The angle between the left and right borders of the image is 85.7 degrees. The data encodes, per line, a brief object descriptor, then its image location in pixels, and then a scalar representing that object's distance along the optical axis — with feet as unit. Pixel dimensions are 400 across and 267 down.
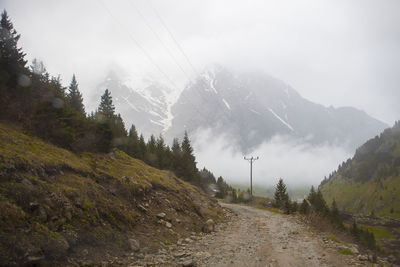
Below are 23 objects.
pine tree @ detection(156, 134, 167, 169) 183.01
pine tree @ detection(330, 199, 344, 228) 235.91
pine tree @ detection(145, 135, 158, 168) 174.19
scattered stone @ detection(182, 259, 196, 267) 30.06
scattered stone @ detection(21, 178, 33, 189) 29.45
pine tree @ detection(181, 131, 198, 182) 172.86
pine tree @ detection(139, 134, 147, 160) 169.37
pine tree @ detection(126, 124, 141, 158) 159.43
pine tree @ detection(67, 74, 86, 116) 147.48
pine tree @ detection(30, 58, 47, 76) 164.78
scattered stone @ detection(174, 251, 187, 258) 34.09
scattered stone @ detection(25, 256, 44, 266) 21.08
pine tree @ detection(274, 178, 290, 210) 168.96
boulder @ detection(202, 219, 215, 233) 53.88
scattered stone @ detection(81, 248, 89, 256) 26.71
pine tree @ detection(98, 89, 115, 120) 204.39
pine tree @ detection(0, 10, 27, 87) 62.04
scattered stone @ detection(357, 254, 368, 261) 36.58
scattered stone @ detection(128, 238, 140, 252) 32.80
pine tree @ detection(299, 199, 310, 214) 148.37
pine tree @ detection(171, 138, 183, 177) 170.71
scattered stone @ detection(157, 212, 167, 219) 48.83
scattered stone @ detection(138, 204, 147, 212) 46.73
